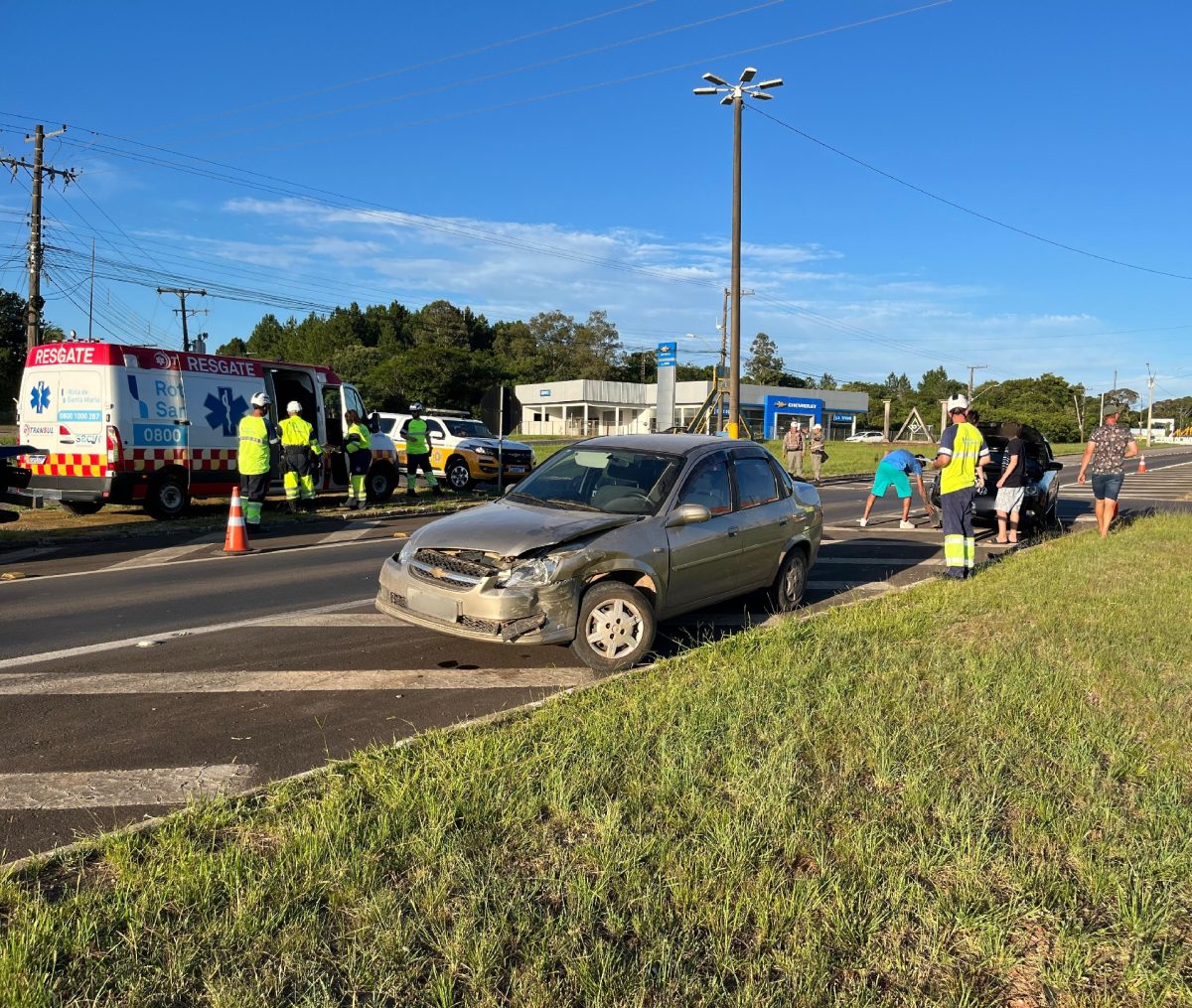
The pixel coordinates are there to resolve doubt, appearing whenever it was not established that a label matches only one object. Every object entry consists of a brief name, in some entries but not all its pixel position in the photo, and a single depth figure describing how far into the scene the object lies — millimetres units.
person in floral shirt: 11734
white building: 69938
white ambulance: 13289
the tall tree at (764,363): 110562
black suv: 13516
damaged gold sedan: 5613
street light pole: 19609
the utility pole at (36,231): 25328
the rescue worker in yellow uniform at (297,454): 13953
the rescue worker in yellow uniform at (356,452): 15906
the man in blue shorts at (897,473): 13773
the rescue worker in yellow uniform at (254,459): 12297
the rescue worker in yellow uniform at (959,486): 9117
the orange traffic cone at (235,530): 11023
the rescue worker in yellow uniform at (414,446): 18953
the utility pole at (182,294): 50081
